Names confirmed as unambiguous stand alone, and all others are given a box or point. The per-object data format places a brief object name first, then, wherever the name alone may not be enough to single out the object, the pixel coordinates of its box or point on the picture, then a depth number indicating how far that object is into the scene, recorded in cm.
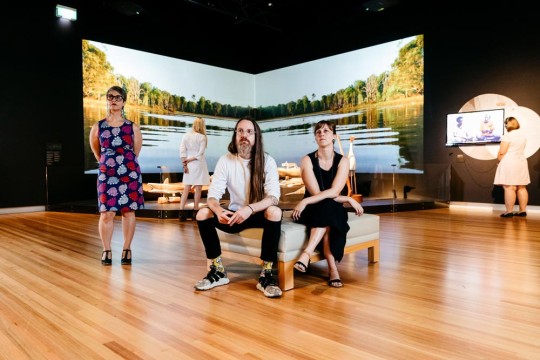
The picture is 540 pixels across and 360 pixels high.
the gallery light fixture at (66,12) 783
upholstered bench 266
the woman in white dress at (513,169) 637
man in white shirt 261
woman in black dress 276
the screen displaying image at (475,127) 733
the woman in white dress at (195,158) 595
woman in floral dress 328
